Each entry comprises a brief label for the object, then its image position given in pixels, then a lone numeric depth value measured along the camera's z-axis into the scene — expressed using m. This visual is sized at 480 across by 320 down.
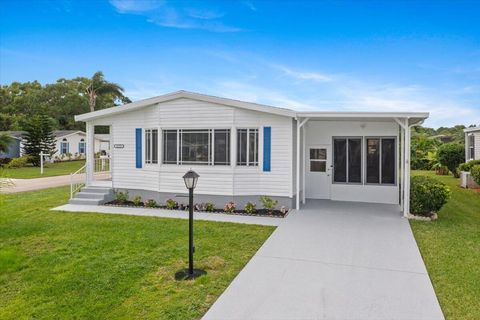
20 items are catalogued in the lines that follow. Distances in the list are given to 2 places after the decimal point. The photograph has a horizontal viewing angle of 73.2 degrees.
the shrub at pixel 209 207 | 9.89
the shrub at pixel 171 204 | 10.20
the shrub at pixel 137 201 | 10.69
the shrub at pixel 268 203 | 9.60
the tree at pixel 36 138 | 27.66
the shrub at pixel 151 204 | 10.46
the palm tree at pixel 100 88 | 38.34
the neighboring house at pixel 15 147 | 30.02
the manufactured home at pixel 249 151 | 9.65
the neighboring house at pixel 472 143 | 16.59
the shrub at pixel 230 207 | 9.67
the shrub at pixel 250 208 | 9.57
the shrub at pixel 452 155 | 19.61
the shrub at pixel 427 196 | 8.29
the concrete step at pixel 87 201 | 10.80
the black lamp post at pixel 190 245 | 4.84
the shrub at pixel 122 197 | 11.00
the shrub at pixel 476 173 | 13.37
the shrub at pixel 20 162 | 25.68
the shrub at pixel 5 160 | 27.11
